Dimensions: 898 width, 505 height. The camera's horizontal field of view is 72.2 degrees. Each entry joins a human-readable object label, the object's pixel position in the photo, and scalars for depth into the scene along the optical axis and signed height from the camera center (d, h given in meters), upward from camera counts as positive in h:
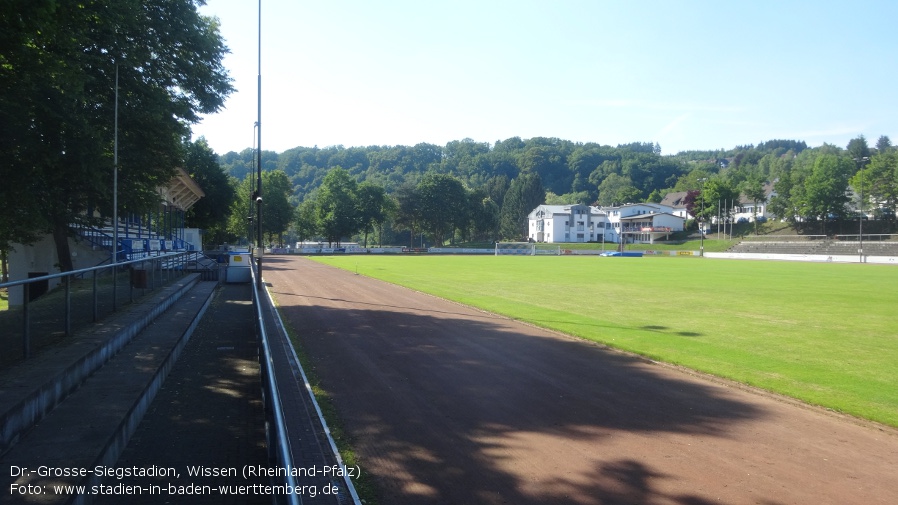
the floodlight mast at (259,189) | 24.70 +2.00
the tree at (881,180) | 104.88 +10.66
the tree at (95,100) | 14.72 +3.96
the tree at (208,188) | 66.88 +5.61
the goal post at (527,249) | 107.12 -1.73
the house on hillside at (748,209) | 134.18 +6.99
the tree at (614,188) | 186.00 +16.33
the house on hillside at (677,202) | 147.75 +10.27
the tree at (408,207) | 126.50 +6.55
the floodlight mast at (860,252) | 73.11 -1.31
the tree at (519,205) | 146.25 +8.29
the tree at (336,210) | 114.25 +5.27
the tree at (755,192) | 125.56 +10.03
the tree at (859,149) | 158.62 +24.47
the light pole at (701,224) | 117.69 +3.29
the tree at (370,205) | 117.81 +6.47
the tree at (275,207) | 103.25 +5.23
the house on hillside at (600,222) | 131.12 +3.94
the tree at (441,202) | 126.31 +7.63
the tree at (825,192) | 109.38 +8.76
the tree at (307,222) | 121.31 +3.17
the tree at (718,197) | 124.81 +8.99
